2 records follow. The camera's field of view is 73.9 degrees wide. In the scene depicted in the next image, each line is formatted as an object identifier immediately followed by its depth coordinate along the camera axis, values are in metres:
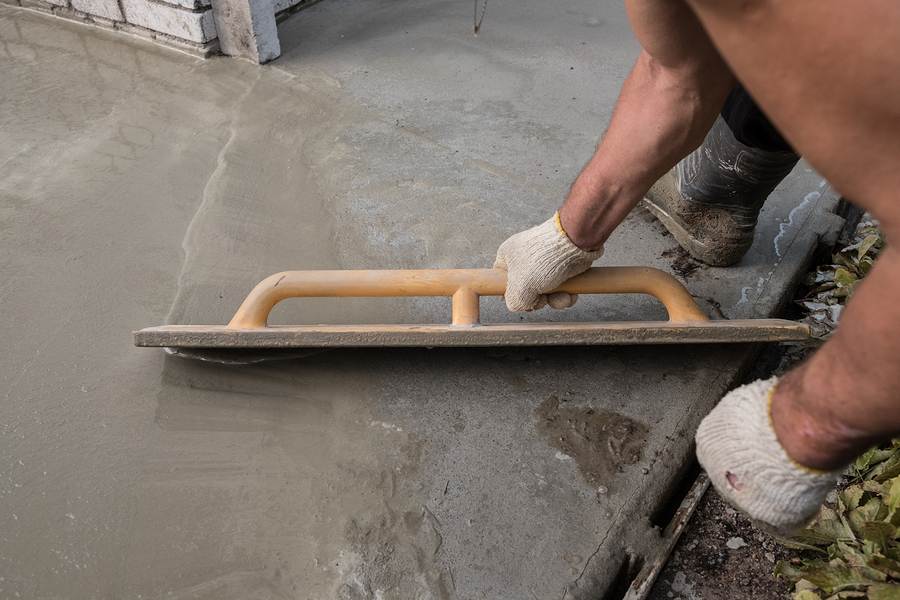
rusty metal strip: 1.26
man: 0.64
